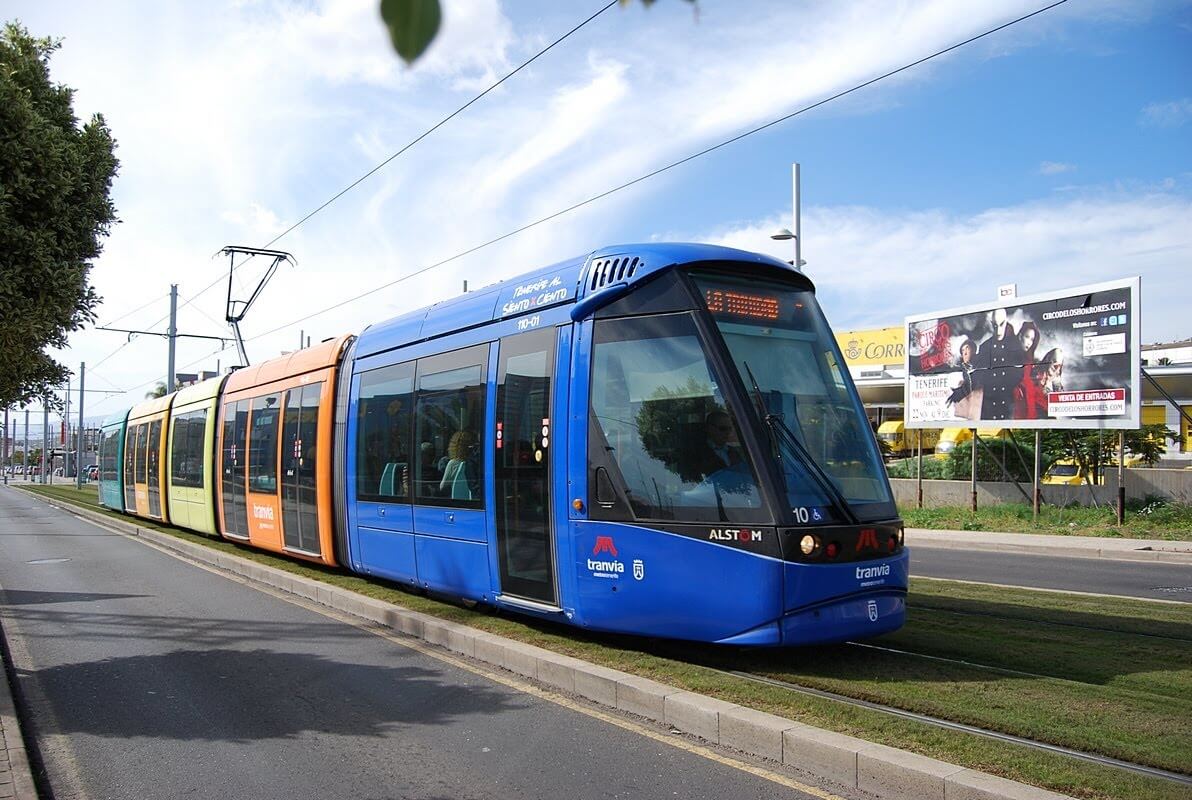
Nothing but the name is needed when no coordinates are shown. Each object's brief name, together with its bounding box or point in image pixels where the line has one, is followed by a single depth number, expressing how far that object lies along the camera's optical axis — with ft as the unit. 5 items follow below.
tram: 21.56
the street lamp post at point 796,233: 75.66
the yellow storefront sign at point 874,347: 157.89
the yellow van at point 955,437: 92.10
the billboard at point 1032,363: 65.67
